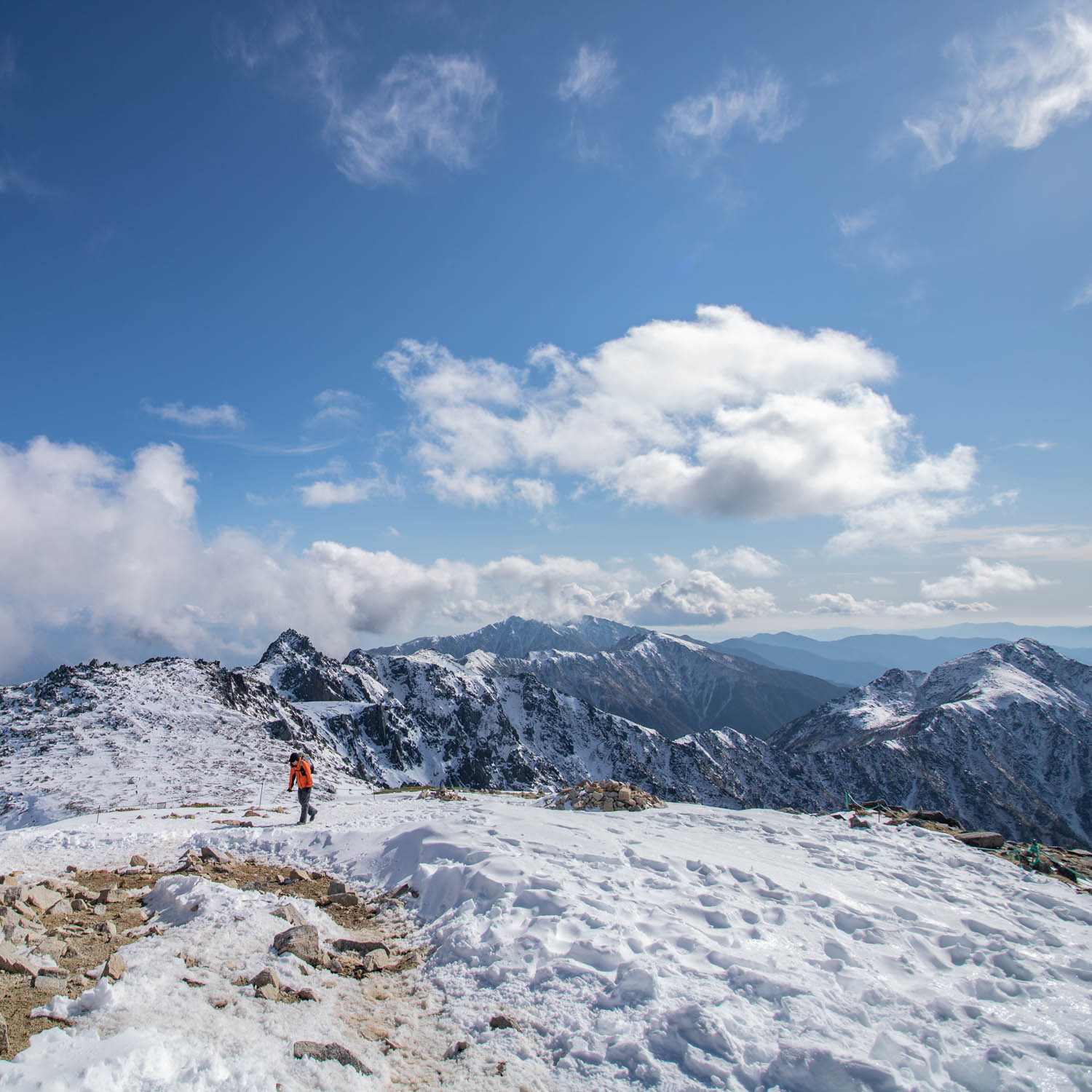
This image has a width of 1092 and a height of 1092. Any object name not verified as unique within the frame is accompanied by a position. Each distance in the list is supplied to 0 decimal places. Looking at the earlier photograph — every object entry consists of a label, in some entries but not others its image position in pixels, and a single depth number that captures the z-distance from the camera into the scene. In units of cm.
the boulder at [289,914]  850
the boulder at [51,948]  693
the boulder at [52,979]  604
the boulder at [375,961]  761
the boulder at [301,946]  741
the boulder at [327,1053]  536
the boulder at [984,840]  1648
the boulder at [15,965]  613
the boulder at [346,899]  1004
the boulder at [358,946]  808
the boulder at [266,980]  650
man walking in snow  1784
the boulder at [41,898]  880
